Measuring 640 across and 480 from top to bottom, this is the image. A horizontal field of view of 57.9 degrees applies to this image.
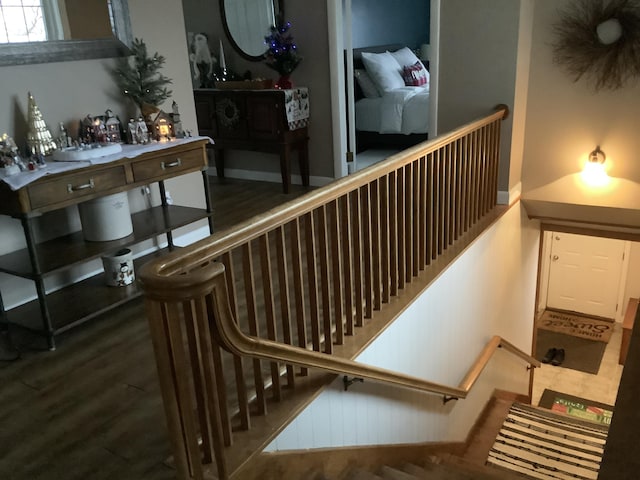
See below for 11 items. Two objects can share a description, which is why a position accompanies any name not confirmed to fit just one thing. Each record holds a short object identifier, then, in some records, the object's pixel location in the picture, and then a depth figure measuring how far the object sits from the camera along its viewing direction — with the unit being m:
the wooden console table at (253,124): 5.29
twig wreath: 4.16
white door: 7.59
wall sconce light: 4.64
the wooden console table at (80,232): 2.62
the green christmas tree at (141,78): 3.41
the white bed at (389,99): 6.80
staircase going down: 4.52
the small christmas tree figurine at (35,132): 2.91
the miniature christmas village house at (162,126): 3.44
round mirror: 5.52
